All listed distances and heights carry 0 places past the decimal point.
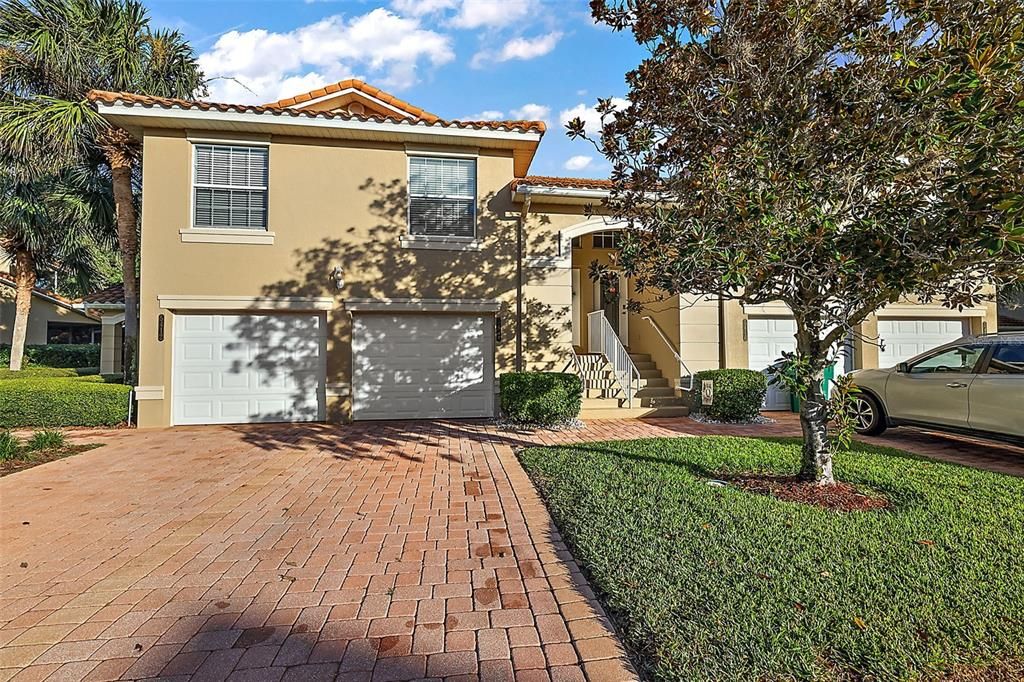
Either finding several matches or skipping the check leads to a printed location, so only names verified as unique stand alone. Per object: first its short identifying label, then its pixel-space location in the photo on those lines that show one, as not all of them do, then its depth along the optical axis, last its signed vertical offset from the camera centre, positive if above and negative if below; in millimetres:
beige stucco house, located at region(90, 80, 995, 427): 8867 +1948
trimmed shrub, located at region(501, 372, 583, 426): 8430 -586
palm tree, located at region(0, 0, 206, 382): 9195 +5970
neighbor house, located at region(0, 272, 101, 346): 20395 +2181
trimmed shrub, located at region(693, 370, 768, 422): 9125 -634
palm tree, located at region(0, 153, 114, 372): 11336 +3904
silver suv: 6141 -402
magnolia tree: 3322 +1661
